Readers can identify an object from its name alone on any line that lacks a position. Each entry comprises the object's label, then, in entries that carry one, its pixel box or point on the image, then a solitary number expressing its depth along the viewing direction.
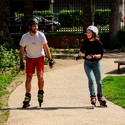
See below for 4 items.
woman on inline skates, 9.68
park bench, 15.50
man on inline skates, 9.66
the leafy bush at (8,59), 15.77
